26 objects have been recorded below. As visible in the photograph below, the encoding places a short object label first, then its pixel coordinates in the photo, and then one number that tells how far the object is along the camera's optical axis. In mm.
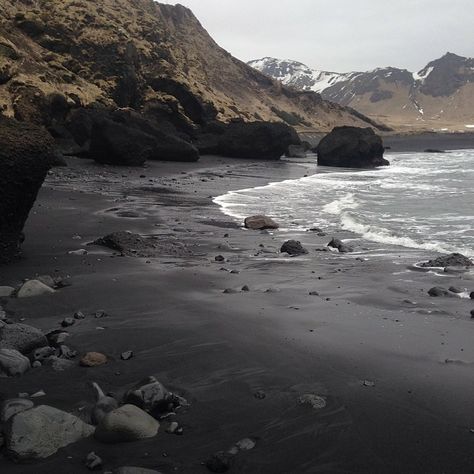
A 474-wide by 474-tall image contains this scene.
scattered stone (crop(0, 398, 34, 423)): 3688
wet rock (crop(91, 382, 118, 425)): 3791
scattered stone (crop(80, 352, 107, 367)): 4754
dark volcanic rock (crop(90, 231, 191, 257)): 9766
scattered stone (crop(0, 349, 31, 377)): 4410
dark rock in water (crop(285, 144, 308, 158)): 58509
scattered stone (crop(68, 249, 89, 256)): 9305
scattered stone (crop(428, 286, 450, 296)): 7730
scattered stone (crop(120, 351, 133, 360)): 4961
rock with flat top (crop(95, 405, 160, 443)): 3574
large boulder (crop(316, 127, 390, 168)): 49188
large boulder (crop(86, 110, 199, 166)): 28547
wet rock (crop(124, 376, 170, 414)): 3945
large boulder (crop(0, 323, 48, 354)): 4863
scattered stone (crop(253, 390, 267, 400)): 4312
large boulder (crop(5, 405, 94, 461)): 3352
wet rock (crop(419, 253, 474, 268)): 9594
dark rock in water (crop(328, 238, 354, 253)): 11195
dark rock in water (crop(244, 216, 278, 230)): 13883
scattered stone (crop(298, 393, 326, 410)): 4168
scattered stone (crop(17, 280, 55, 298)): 6602
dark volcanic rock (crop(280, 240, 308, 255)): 10680
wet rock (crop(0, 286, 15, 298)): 6612
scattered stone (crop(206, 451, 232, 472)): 3324
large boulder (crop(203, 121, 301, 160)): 47406
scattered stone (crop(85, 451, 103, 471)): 3277
